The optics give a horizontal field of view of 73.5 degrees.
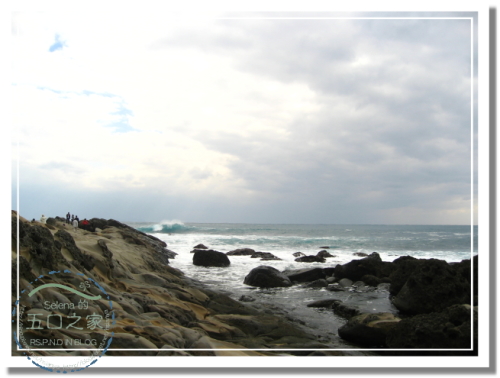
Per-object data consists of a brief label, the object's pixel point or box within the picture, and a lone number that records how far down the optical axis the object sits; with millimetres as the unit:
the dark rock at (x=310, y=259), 19828
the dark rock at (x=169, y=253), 18617
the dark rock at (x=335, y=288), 11292
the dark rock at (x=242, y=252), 21672
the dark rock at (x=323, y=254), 21291
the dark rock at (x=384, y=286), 11259
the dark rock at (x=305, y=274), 12531
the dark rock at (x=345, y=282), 11914
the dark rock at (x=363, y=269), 12703
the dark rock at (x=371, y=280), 11957
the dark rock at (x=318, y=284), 11852
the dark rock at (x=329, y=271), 13160
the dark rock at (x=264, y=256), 20056
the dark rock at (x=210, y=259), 16031
